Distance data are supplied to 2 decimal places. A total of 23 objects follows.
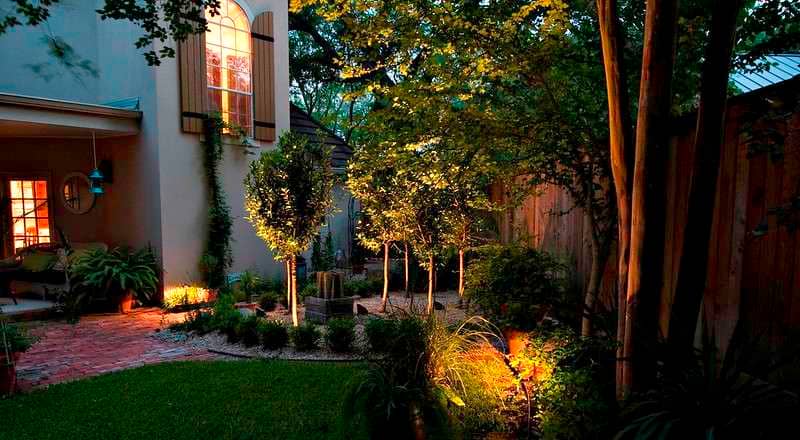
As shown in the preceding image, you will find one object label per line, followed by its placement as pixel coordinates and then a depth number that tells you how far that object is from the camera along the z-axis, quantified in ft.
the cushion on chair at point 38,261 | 26.61
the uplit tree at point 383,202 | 22.84
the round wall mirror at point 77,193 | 28.76
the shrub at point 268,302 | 25.52
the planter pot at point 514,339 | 14.08
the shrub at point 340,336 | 17.47
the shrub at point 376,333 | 15.95
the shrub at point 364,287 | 29.35
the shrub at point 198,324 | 20.70
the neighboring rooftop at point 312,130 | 37.29
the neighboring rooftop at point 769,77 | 17.16
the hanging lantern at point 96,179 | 25.77
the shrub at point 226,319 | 19.53
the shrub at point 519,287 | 14.69
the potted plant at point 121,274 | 24.40
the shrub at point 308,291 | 25.71
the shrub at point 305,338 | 17.89
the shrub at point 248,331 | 18.69
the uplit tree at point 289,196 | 20.36
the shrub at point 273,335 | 18.10
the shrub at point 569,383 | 8.92
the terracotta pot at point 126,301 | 25.04
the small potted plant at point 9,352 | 13.75
